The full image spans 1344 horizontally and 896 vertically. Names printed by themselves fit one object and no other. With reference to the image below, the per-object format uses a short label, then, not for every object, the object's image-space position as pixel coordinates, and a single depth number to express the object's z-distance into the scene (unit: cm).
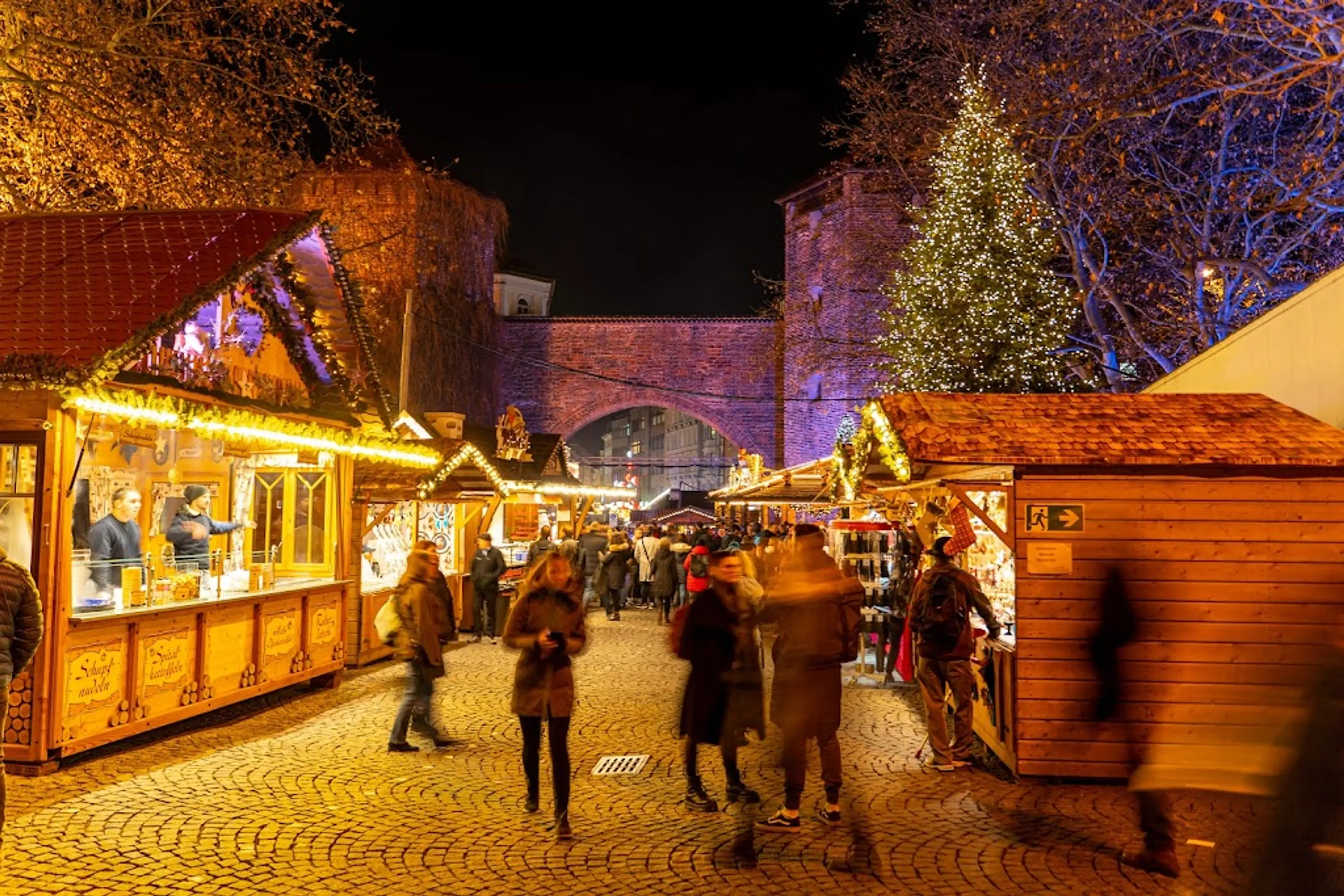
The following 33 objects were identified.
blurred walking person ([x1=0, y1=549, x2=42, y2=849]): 469
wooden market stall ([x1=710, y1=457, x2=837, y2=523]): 1420
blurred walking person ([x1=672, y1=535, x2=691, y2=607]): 1823
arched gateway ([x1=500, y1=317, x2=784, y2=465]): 4144
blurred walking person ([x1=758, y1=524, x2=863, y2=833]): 527
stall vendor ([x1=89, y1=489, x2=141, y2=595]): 775
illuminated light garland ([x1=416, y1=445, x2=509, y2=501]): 1222
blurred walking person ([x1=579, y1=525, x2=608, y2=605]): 1698
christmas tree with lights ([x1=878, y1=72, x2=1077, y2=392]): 2055
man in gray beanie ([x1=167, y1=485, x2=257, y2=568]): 998
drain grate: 688
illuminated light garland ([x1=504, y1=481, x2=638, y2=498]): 1895
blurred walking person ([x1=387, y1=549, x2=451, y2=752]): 725
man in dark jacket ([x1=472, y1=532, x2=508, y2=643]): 1354
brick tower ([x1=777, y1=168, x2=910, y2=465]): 3331
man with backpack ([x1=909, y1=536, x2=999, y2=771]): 698
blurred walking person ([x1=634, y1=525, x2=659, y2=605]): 1788
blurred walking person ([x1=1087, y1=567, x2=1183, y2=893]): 552
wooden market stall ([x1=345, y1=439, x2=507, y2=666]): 1167
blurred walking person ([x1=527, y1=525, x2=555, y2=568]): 1489
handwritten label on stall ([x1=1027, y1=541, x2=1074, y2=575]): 661
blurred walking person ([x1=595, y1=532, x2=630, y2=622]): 1725
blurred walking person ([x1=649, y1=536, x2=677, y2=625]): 1658
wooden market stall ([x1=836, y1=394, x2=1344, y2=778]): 648
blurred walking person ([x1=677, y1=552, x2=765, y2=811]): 562
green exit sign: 661
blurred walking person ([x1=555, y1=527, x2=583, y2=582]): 1570
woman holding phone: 547
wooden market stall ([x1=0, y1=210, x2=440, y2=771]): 666
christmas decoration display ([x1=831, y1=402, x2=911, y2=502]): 679
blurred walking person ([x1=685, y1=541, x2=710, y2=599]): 1334
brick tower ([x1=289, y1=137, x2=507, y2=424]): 2883
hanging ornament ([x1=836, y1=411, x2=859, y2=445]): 2967
